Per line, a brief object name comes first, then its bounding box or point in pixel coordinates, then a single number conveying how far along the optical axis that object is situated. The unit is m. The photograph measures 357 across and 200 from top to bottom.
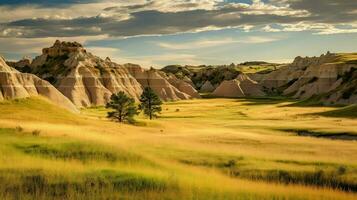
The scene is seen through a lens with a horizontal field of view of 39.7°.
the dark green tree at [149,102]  87.56
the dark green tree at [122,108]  70.38
